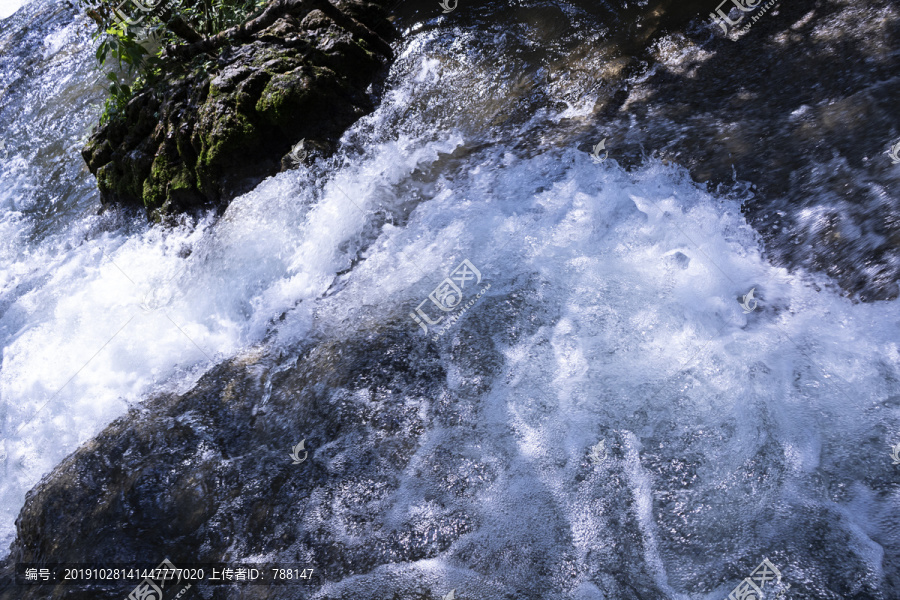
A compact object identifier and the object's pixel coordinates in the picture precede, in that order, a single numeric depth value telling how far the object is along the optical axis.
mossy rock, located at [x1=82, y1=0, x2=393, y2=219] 5.66
